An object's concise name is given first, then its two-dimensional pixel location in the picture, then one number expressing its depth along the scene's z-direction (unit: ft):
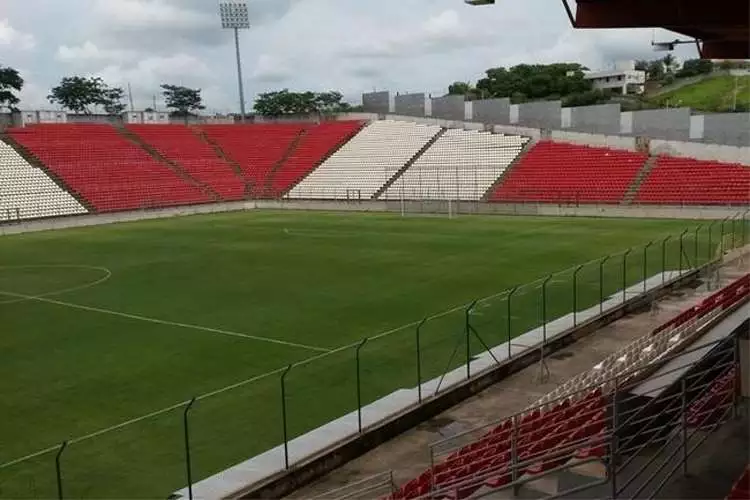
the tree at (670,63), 504.43
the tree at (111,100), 344.28
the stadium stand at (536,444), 25.55
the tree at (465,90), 387.73
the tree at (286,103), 368.07
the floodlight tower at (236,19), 308.81
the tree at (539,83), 366.22
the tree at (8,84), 285.43
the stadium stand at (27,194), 169.48
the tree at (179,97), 374.69
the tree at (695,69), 422.00
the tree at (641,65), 540.07
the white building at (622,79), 487.74
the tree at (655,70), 483.31
